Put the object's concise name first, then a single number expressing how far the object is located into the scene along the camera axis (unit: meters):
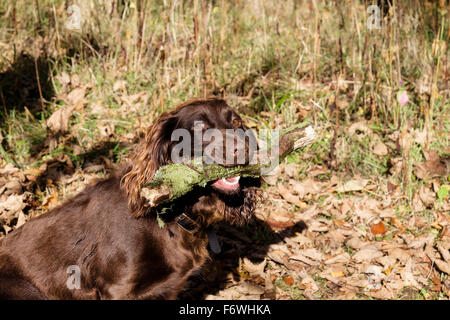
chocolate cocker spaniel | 3.04
